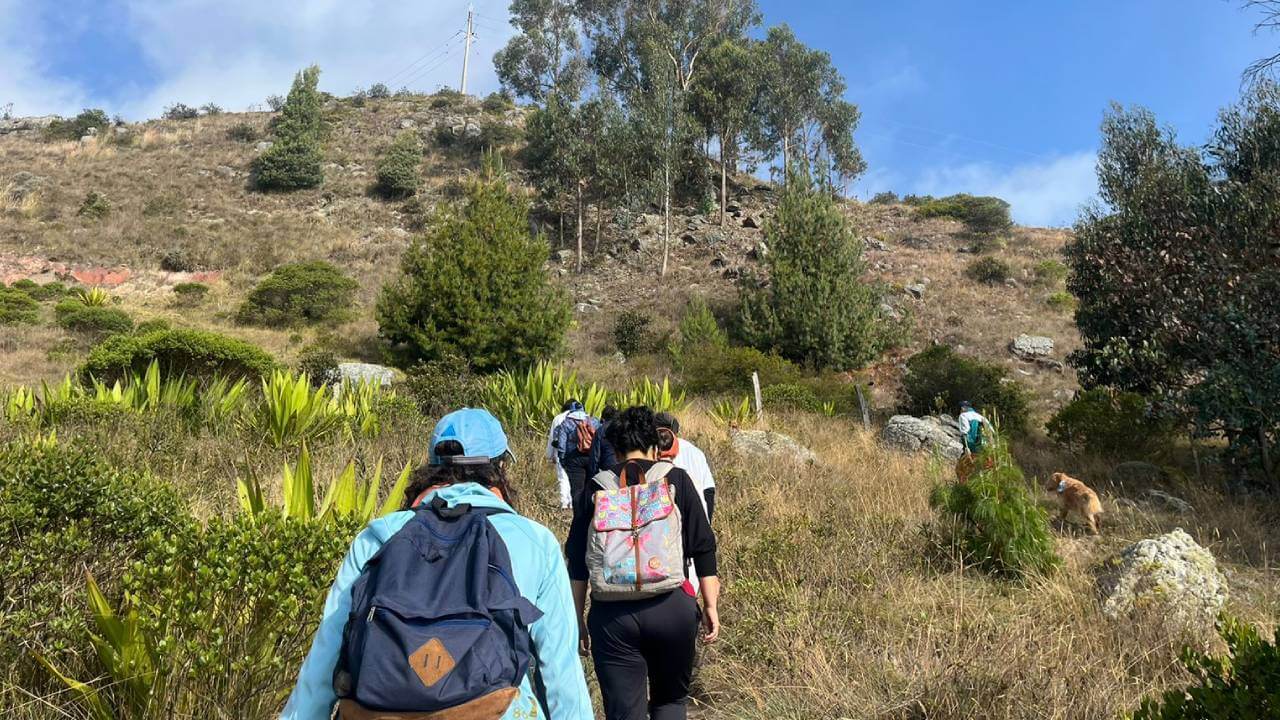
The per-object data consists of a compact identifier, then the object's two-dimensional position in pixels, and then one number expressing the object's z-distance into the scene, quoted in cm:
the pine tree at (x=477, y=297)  1814
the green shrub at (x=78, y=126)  4691
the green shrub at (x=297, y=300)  2534
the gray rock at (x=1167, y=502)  746
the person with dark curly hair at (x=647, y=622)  251
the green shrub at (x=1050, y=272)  3256
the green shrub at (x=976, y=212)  4256
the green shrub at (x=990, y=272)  3309
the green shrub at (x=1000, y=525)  494
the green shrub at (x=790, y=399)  1631
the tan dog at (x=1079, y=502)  641
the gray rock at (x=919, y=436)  1221
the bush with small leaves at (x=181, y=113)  5416
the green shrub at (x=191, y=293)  2685
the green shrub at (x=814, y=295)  2241
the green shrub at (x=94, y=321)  2145
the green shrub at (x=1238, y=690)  184
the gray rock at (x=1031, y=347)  2452
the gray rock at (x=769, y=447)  933
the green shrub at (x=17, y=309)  2178
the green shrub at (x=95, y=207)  3403
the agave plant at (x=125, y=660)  245
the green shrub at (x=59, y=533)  257
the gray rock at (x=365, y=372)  1618
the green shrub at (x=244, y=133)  4662
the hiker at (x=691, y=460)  338
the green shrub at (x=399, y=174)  3991
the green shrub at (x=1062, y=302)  2933
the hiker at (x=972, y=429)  1036
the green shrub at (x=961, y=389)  1552
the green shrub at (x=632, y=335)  2538
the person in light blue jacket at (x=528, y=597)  149
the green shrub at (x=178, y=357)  1196
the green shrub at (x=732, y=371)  1834
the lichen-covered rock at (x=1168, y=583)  378
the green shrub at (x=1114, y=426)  1116
